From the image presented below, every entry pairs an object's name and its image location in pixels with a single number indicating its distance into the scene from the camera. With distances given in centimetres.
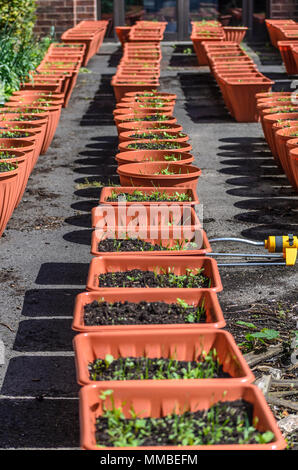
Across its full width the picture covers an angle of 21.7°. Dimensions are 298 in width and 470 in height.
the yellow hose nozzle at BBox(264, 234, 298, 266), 500
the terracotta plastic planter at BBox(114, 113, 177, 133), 805
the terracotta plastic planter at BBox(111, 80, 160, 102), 1024
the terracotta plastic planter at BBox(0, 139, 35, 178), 669
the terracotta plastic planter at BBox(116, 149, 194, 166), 645
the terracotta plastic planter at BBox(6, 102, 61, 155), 838
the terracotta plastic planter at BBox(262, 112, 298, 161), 819
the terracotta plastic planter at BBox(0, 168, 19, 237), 573
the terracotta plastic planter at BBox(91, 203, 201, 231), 493
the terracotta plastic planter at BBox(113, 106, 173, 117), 834
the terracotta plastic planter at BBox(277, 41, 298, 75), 1350
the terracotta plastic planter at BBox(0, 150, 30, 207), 611
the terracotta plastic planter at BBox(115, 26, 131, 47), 1661
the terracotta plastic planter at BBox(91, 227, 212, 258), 430
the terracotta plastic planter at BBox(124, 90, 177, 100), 922
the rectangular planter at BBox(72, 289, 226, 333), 346
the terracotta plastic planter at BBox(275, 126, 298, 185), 719
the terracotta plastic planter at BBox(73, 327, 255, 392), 326
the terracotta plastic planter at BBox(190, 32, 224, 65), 1476
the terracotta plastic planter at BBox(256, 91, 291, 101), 932
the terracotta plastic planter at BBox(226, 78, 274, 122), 1012
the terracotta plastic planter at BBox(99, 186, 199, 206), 535
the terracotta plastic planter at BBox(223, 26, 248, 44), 1661
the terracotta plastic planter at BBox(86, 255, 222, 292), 409
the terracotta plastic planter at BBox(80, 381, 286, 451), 285
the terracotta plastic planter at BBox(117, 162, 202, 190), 589
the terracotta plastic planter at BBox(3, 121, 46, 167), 729
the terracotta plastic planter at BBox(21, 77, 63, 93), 998
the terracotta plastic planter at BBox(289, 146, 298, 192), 648
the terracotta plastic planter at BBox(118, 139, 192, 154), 659
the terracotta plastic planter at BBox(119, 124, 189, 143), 725
